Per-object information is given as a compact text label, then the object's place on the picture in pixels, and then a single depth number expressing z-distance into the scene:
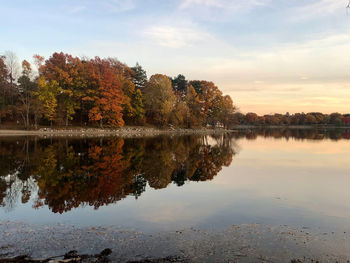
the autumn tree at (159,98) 76.75
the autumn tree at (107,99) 63.34
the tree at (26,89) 60.00
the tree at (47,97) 60.09
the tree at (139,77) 87.76
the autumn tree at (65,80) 63.10
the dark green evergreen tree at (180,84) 102.12
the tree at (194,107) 89.06
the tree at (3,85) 60.60
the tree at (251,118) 189.62
